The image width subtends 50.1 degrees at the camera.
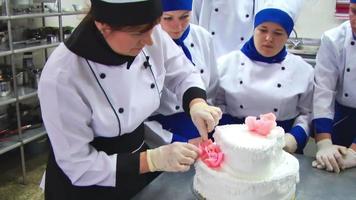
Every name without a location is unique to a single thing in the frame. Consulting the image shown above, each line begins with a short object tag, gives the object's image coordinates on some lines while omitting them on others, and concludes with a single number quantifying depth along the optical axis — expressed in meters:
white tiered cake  1.09
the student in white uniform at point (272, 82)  1.72
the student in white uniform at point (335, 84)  1.75
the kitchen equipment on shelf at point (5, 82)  2.79
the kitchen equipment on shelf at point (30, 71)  3.11
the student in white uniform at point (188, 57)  1.64
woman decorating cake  1.07
